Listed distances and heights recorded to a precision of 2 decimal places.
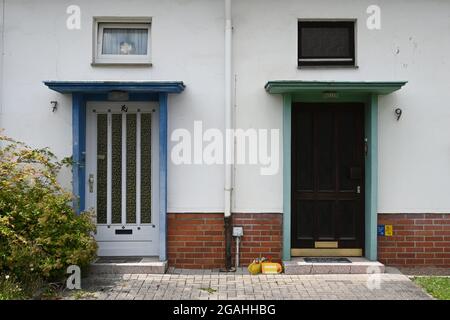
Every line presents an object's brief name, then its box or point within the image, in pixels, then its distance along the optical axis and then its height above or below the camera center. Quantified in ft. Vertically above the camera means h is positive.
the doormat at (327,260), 25.22 -4.84
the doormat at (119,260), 25.07 -4.85
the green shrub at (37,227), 21.06 -2.87
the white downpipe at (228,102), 25.11 +2.72
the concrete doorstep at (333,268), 24.41 -5.02
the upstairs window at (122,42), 26.00 +5.76
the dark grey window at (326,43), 26.07 +5.76
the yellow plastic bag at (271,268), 24.72 -5.11
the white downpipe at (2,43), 25.45 +5.55
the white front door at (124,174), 26.03 -0.77
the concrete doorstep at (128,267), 24.20 -4.99
